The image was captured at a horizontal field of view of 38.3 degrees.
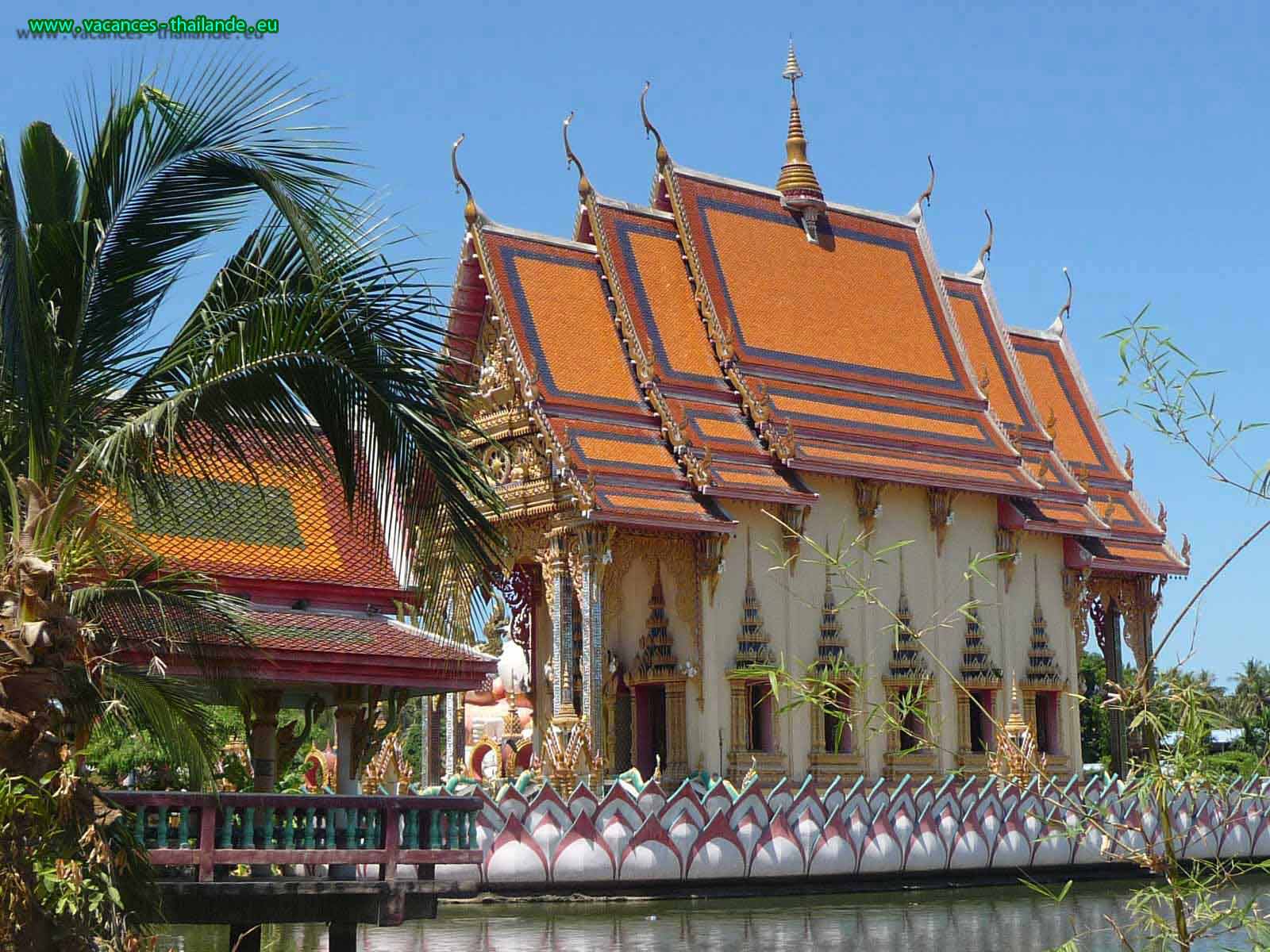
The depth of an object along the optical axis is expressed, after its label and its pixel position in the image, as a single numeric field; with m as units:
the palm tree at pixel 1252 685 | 54.55
